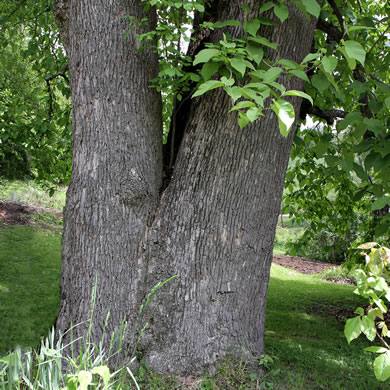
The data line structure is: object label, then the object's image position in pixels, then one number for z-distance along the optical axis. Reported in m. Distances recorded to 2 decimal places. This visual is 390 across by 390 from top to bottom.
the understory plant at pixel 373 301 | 1.58
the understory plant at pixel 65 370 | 1.22
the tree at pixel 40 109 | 4.66
